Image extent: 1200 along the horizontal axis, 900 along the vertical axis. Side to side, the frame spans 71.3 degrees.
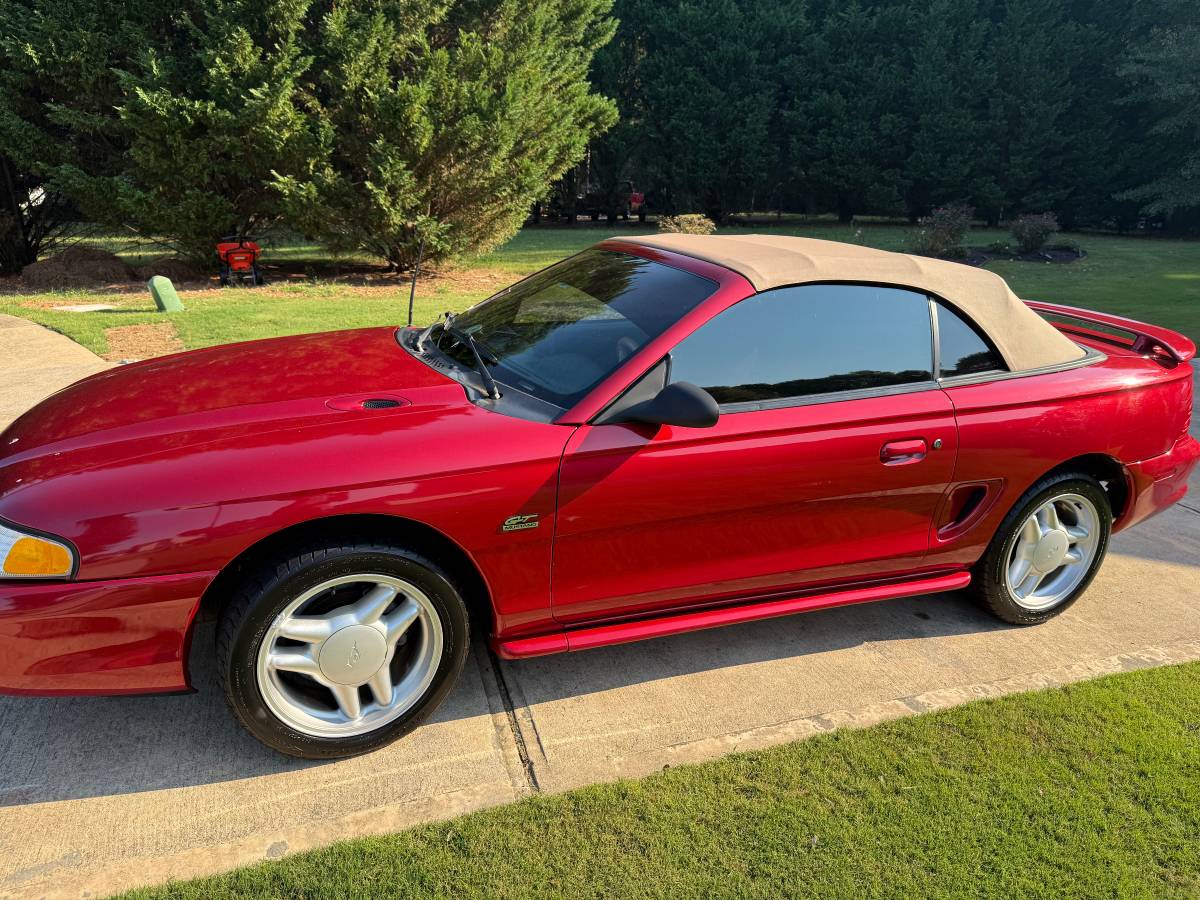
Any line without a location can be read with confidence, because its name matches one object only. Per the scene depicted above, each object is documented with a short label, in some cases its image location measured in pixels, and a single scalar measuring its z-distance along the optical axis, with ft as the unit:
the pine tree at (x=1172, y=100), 82.79
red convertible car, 7.53
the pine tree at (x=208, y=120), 37.65
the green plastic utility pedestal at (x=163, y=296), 33.40
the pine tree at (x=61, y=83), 36.78
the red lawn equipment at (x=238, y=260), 41.27
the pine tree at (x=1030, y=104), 92.99
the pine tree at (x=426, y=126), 40.22
